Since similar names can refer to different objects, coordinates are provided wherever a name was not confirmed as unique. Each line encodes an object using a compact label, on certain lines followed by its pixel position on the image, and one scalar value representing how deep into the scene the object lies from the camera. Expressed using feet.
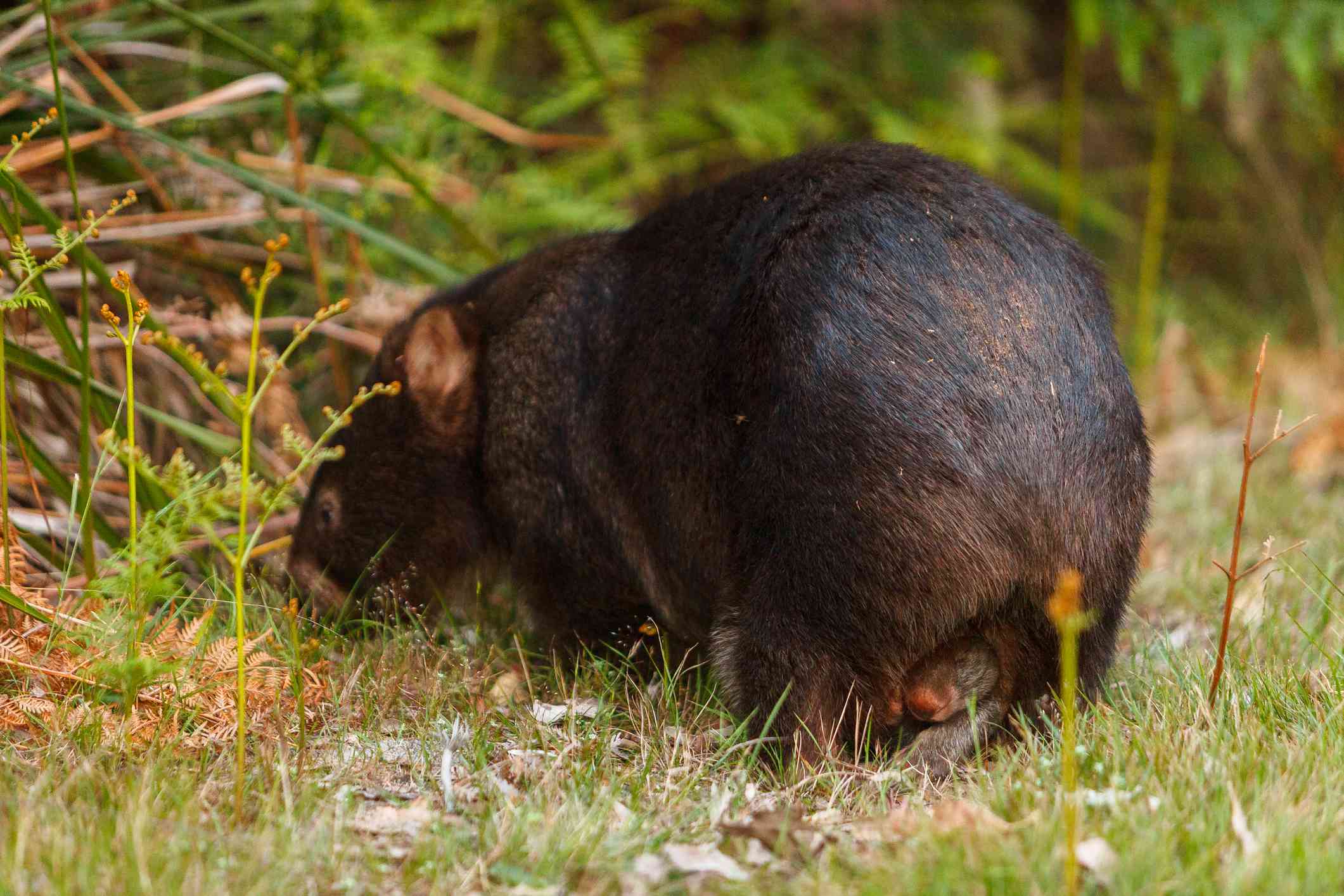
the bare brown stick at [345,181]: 30.09
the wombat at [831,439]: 18.12
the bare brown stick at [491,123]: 34.76
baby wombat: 19.83
